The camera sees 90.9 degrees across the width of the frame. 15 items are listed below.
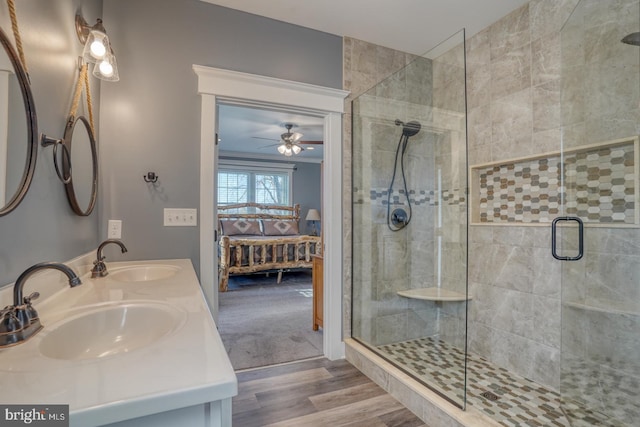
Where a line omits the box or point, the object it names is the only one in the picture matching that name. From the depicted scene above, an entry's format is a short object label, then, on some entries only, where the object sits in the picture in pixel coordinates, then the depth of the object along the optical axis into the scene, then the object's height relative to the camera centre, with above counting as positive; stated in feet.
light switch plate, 6.87 -0.05
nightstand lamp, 23.77 +0.08
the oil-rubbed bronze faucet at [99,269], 5.03 -0.89
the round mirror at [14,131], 3.04 +0.87
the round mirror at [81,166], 4.79 +0.82
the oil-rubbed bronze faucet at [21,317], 2.41 -0.83
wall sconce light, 4.96 +2.63
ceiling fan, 16.17 +3.83
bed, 16.90 -1.53
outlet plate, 6.46 -0.30
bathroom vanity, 1.74 -1.00
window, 22.62 +2.38
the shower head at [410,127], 8.57 +2.45
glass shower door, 5.25 +0.09
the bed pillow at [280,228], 22.38 -0.88
